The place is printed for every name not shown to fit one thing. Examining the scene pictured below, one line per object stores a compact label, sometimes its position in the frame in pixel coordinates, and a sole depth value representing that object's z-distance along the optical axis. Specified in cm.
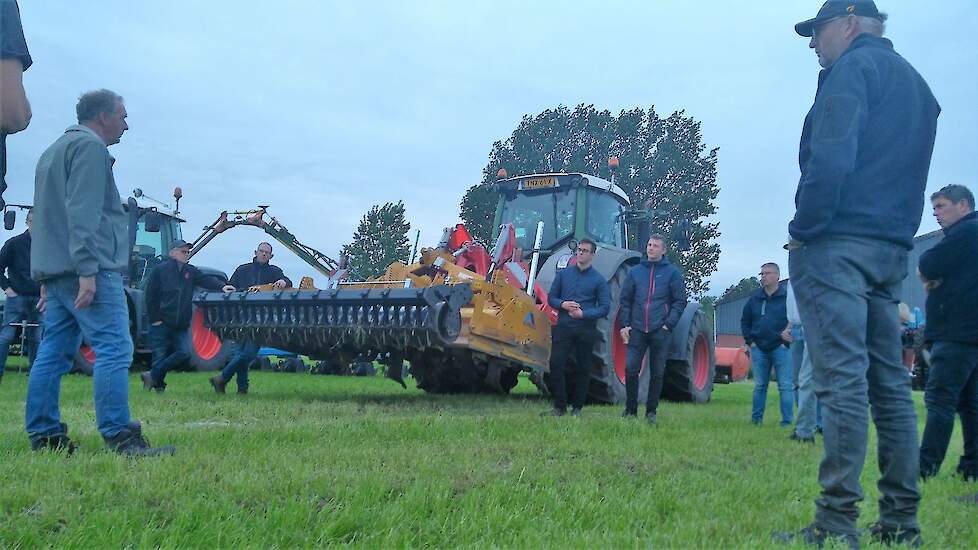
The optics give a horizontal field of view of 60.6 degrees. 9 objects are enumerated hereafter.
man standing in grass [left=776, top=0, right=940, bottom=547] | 312
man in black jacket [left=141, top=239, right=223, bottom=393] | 902
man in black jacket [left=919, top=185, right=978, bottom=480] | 486
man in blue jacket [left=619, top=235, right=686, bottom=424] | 738
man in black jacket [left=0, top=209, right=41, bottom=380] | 921
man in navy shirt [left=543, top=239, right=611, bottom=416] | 744
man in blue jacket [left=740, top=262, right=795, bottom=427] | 793
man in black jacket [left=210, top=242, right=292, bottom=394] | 898
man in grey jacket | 420
